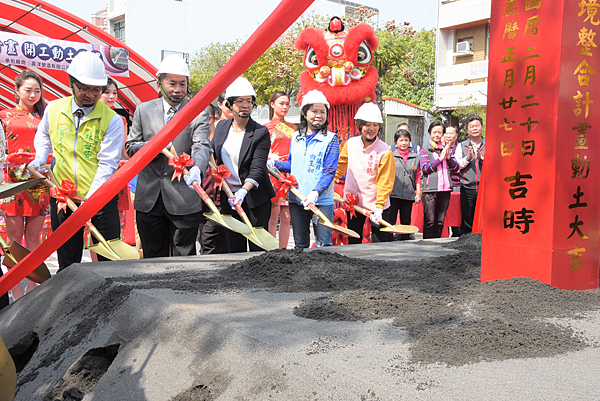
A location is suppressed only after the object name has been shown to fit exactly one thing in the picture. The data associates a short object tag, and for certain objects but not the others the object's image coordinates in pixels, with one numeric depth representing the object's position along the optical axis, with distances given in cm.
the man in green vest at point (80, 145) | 367
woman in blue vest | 464
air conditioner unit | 2531
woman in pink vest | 503
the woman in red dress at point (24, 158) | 447
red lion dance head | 690
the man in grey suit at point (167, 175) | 373
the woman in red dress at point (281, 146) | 572
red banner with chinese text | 246
